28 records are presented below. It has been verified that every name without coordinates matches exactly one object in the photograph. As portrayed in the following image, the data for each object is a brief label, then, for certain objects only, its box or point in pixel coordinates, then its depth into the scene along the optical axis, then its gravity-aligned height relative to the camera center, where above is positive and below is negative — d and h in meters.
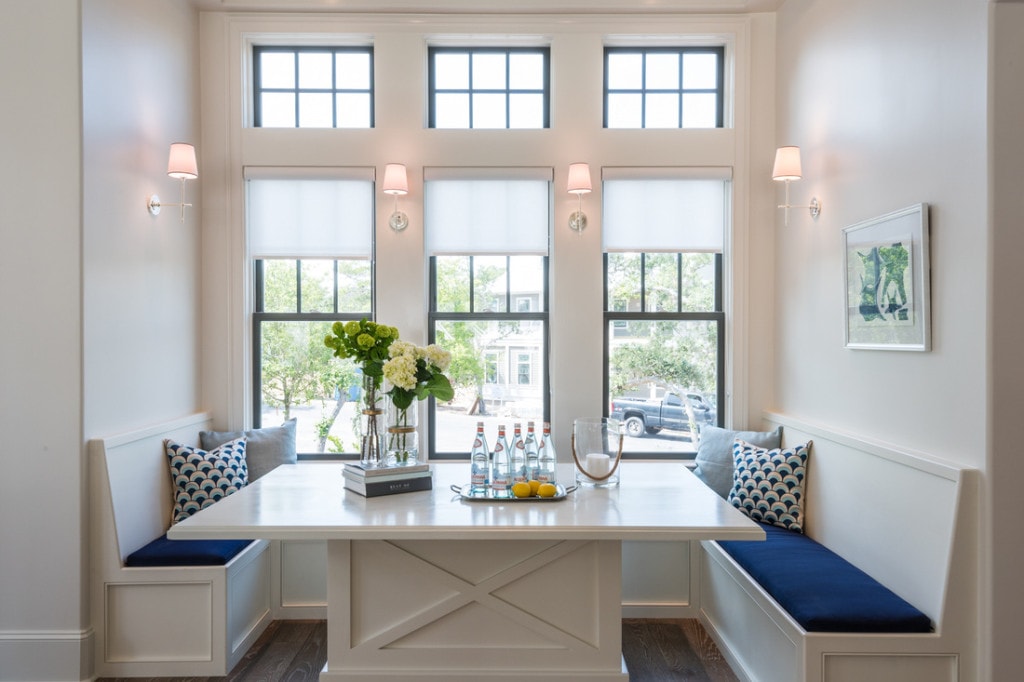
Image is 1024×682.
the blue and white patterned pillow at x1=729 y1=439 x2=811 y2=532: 3.23 -0.72
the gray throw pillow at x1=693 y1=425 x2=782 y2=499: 3.54 -0.62
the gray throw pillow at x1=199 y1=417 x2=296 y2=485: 3.61 -0.59
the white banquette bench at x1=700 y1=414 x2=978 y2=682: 2.21 -0.85
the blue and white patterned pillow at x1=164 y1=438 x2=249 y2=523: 3.26 -0.69
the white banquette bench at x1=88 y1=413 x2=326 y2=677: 2.84 -1.12
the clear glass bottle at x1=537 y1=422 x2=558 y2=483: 2.62 -0.47
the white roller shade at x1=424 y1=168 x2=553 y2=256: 3.83 +0.70
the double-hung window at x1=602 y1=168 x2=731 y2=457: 3.83 +0.18
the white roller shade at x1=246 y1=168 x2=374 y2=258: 3.82 +0.68
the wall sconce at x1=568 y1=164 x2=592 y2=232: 3.62 +0.86
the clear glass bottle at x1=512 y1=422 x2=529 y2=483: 2.62 -0.47
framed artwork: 2.41 +0.23
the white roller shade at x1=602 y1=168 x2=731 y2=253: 3.83 +0.72
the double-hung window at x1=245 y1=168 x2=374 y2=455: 3.83 +0.28
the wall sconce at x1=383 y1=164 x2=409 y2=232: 3.63 +0.86
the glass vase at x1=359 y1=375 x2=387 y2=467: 2.64 -0.38
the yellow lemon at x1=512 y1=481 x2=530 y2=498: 2.46 -0.56
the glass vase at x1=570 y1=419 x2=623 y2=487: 2.64 -0.44
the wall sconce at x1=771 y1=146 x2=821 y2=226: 3.32 +0.86
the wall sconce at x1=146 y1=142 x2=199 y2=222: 3.22 +0.83
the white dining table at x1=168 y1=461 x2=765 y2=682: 2.48 -0.98
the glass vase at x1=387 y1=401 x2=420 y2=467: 2.65 -0.40
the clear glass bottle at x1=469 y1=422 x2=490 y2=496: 2.58 -0.49
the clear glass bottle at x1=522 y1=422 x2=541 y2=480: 2.62 -0.46
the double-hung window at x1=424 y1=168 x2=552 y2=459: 3.83 +0.24
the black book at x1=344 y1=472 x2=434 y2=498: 2.54 -0.57
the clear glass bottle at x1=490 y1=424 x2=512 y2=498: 2.57 -0.50
